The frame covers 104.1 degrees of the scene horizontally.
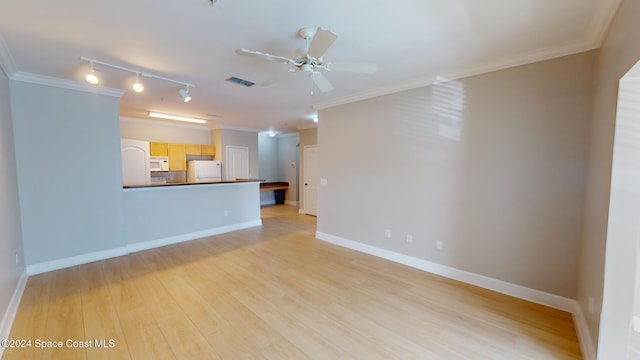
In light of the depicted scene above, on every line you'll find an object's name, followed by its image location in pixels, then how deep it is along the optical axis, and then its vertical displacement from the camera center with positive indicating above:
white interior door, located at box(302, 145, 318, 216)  7.10 -0.36
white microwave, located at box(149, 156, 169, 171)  5.96 +0.10
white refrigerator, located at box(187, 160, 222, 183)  6.71 -0.08
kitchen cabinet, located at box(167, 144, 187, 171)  6.40 +0.27
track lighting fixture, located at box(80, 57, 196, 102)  2.65 +1.14
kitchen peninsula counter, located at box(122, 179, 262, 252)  4.17 -0.84
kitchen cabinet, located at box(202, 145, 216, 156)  7.09 +0.50
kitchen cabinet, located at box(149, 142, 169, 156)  6.06 +0.46
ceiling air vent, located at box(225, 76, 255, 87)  3.31 +1.18
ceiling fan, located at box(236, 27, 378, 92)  1.89 +0.90
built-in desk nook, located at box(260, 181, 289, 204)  8.30 -0.68
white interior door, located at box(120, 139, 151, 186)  5.32 +0.12
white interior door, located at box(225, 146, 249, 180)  7.22 +0.16
